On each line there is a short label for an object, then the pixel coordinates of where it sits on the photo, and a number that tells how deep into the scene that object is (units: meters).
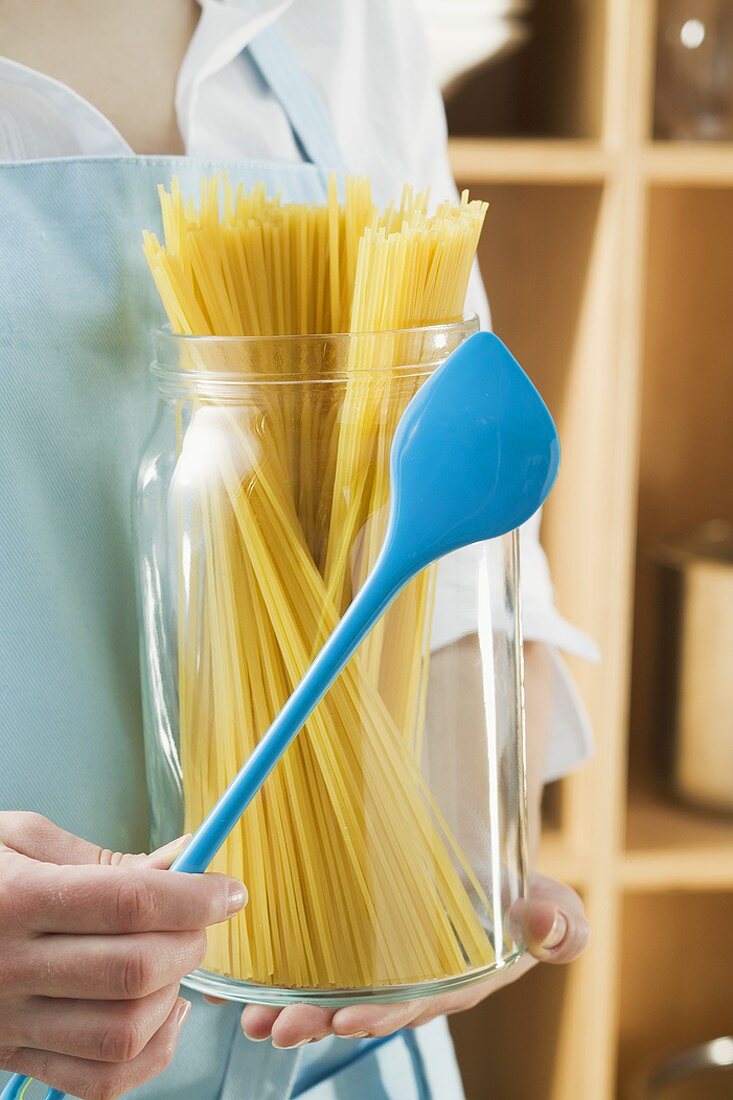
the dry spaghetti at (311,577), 0.78
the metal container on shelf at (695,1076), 1.88
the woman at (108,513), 0.75
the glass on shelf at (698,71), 1.62
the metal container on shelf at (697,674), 1.69
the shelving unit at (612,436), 1.49
